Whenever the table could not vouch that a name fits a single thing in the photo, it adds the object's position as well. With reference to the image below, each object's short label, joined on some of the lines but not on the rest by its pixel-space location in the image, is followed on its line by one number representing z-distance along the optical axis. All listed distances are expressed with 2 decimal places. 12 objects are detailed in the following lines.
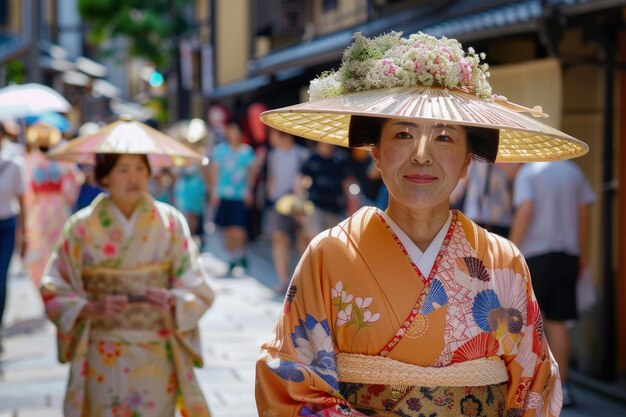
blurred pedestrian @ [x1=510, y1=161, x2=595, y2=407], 7.10
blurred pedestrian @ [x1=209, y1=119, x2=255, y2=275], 13.71
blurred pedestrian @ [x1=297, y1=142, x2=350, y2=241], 11.37
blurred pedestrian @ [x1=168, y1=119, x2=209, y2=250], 15.52
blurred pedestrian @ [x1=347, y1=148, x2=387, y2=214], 9.26
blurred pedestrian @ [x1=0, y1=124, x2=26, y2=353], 8.88
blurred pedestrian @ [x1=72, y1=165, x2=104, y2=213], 9.45
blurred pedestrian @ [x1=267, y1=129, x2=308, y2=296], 12.26
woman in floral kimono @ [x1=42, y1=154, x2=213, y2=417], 5.37
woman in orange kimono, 2.96
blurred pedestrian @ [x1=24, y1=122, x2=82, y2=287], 10.64
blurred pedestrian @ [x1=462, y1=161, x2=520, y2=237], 7.42
